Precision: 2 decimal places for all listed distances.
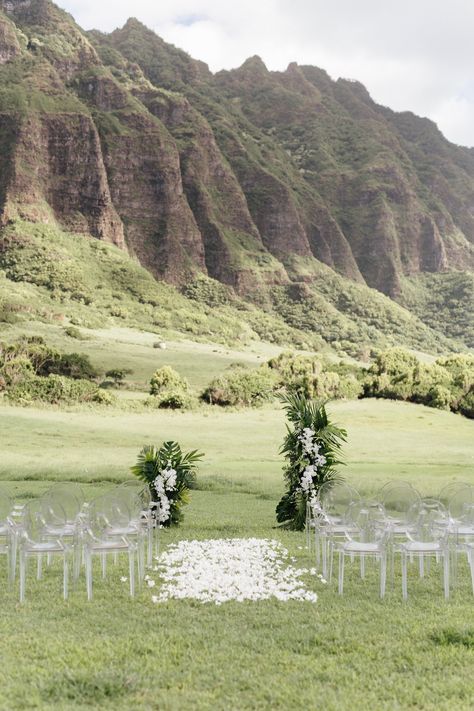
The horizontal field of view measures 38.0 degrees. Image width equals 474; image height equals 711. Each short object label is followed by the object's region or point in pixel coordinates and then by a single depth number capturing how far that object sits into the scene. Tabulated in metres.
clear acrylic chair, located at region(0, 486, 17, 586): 7.18
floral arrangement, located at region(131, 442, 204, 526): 10.42
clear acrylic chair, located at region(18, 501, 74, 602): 6.39
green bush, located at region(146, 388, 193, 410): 29.09
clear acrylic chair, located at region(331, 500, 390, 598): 6.61
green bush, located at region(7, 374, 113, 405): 27.81
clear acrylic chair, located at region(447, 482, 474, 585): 7.14
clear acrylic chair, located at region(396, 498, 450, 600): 6.64
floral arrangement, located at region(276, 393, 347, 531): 10.91
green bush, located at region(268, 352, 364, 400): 32.91
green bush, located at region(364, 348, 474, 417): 33.19
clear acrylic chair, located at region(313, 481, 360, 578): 7.94
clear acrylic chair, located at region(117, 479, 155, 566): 7.70
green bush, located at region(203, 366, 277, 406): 30.33
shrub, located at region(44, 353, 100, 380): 30.99
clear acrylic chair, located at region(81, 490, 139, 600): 6.68
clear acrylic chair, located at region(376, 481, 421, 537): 7.83
